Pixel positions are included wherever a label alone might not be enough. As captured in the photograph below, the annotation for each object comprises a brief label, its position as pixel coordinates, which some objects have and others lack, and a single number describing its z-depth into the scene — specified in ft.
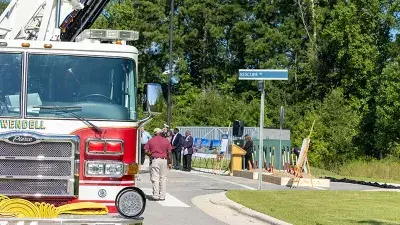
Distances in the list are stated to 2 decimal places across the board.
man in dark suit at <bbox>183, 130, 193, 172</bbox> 108.68
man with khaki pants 63.57
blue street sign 70.18
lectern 102.40
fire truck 30.78
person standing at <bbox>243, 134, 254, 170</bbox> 104.12
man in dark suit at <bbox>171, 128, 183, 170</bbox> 111.14
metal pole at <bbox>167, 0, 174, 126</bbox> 141.20
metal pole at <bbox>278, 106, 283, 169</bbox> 110.03
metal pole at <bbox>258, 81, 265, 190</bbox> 70.40
